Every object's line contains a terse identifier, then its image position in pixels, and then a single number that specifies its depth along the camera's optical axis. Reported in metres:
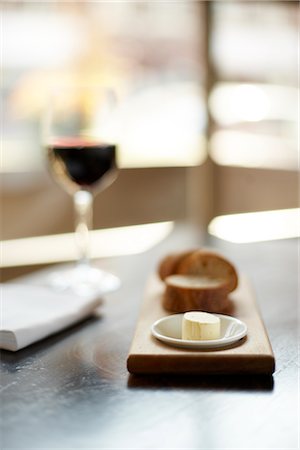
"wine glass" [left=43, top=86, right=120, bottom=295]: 1.08
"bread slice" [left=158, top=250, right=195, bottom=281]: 0.96
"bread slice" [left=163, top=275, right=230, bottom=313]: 0.90
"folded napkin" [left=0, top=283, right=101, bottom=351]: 0.84
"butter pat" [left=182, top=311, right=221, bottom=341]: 0.79
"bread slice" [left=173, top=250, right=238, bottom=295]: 0.92
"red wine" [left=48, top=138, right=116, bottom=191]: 1.10
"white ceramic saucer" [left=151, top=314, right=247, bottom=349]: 0.78
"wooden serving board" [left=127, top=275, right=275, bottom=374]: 0.77
